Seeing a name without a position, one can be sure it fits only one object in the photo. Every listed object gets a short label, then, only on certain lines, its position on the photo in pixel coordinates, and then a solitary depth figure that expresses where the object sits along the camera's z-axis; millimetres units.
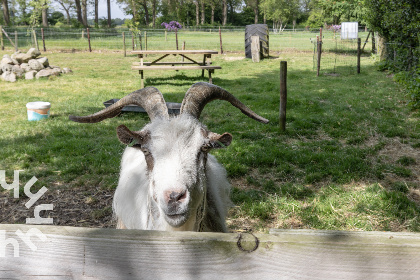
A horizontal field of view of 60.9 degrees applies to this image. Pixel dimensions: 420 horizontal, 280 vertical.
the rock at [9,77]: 12297
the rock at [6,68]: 12833
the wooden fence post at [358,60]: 14419
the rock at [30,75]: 12648
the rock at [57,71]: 13406
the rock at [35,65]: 13250
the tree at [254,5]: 64000
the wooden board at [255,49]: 17938
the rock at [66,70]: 14187
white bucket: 7668
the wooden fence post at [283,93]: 6855
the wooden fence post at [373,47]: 20809
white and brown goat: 2156
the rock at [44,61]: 13552
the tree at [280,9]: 60916
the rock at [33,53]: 13898
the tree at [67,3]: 47812
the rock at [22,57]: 13578
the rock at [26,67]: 13133
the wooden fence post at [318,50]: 13682
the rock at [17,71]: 12714
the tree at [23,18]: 52053
